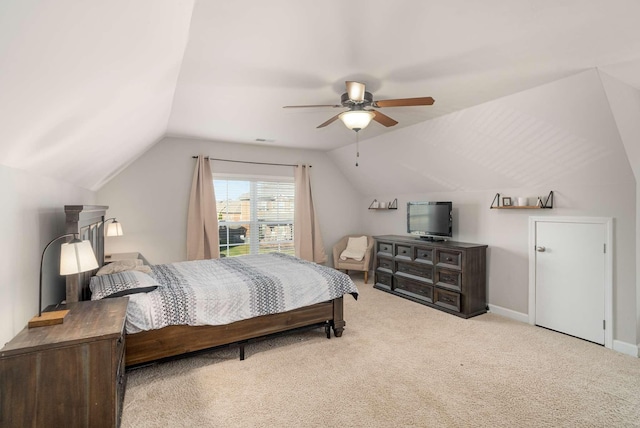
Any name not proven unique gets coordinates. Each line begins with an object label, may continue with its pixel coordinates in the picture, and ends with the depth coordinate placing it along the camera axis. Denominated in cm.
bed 246
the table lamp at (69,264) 175
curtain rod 513
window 546
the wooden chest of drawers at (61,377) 149
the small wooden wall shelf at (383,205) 578
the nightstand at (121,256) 422
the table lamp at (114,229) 415
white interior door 321
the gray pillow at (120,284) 245
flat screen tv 456
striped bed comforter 258
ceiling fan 252
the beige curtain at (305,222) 586
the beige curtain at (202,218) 500
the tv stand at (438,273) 405
